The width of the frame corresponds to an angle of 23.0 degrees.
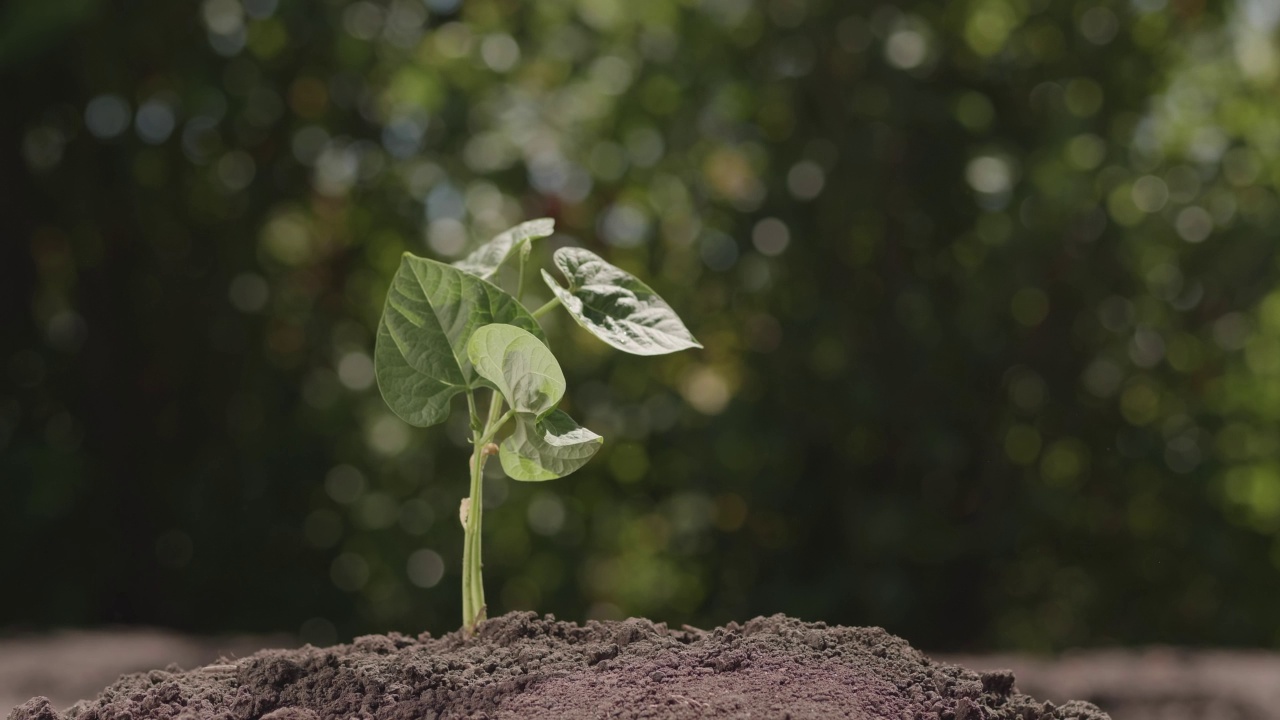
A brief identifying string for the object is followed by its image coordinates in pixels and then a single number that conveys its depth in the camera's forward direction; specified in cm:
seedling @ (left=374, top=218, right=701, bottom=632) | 117
